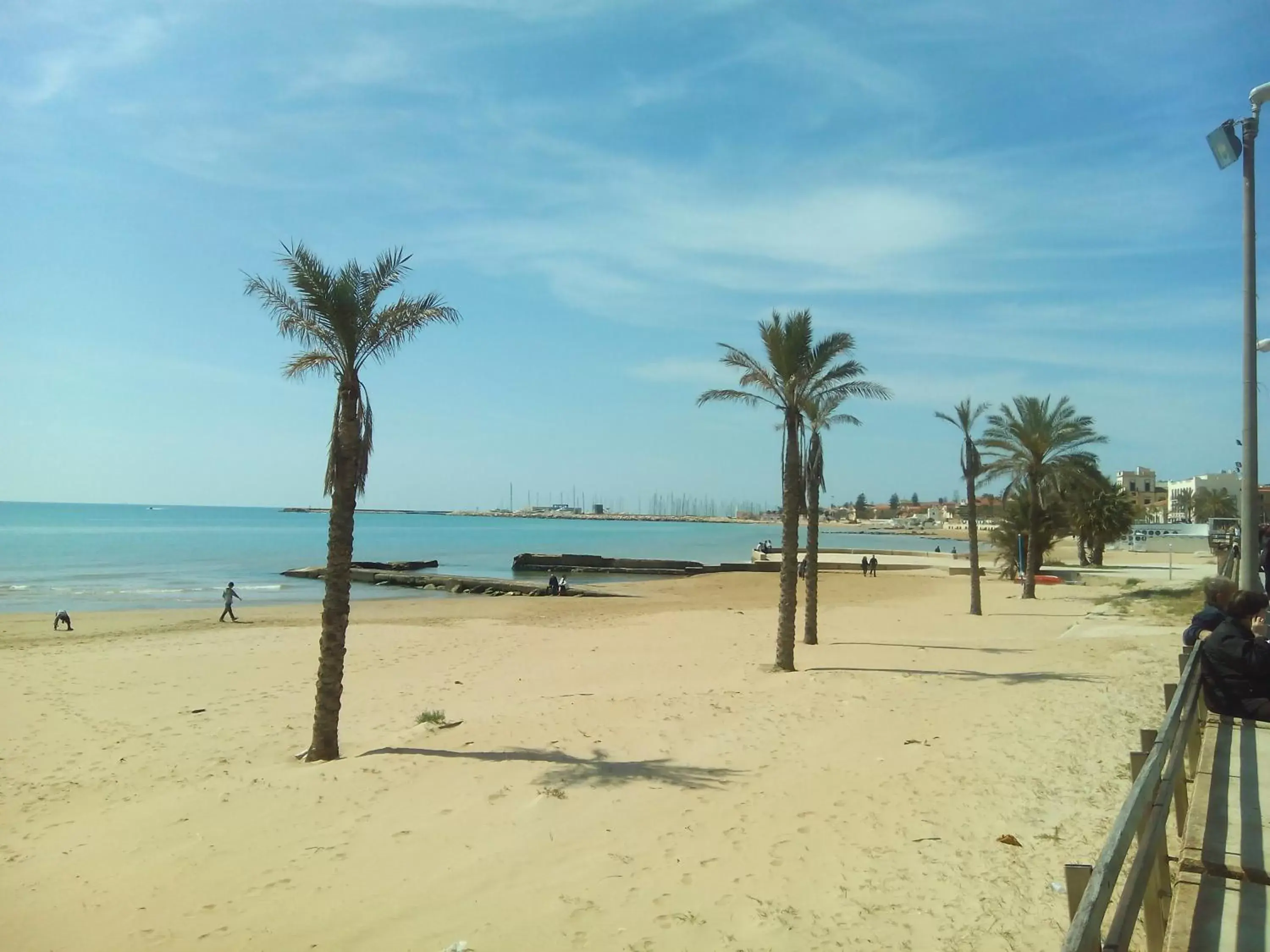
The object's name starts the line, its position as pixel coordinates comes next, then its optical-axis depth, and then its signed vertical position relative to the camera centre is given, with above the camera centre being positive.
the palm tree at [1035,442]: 32.03 +2.99
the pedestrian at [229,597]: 30.60 -3.36
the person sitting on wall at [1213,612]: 7.54 -0.73
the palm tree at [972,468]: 26.84 +1.67
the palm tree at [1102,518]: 50.78 +0.42
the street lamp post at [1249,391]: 9.13 +1.44
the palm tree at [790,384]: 15.48 +2.38
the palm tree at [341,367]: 10.64 +1.69
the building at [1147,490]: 123.12 +5.61
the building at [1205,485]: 110.06 +5.73
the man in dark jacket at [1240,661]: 6.71 -1.01
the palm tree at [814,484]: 19.67 +0.74
